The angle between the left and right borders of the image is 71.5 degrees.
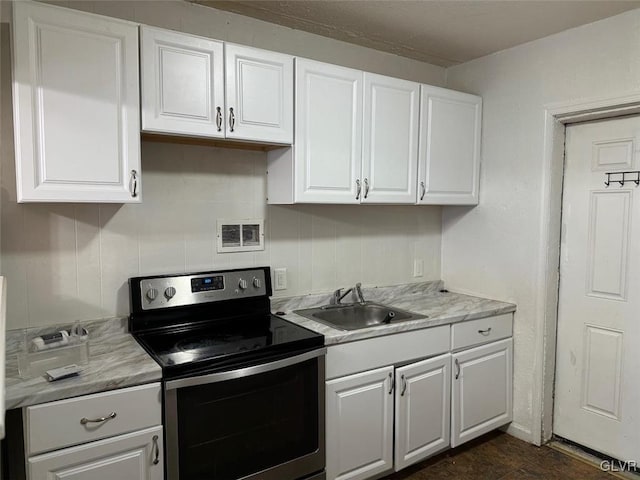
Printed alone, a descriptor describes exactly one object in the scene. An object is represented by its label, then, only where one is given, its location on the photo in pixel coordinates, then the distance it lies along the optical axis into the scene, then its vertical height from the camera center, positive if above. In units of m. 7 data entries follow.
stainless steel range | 1.62 -0.64
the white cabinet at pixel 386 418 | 2.05 -0.99
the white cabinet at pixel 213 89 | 1.78 +0.54
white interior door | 2.35 -0.42
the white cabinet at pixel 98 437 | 1.39 -0.74
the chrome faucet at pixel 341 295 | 2.62 -0.46
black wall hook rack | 2.30 +0.22
